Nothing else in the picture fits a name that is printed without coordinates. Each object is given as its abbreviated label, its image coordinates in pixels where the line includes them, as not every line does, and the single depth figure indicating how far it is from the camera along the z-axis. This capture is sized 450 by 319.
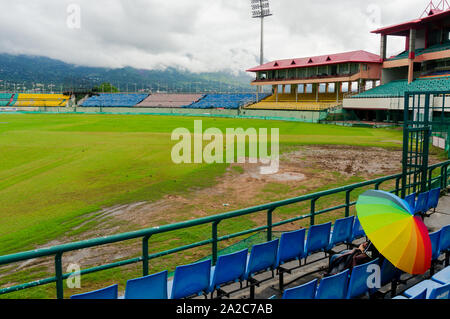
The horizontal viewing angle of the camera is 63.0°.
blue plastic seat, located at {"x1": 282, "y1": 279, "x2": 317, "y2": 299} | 4.05
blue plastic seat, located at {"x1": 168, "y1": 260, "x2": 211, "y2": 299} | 4.89
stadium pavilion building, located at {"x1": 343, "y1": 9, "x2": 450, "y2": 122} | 49.38
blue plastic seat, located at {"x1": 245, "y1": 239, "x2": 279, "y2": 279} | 5.73
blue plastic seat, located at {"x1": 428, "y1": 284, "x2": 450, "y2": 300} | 3.91
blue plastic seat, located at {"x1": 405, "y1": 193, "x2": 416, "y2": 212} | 8.90
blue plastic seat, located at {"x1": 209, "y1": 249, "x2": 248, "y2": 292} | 5.30
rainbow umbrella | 4.54
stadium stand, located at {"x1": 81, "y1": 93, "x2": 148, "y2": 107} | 97.75
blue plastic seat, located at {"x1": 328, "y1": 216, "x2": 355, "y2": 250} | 7.04
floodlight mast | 90.25
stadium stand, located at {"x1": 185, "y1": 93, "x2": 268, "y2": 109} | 82.09
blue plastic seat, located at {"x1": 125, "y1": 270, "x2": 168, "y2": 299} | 4.34
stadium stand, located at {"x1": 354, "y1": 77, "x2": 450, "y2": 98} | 43.67
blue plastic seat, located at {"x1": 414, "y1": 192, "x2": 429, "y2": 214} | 9.01
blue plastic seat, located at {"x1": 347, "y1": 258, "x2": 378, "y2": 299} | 5.00
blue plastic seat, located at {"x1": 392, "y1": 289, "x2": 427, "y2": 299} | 3.94
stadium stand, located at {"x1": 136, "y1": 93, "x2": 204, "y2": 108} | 91.71
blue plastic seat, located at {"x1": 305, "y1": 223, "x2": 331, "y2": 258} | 6.60
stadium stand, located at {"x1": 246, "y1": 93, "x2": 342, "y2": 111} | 63.66
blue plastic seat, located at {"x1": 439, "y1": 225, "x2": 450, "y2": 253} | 6.45
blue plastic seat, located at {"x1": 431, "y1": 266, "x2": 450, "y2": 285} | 4.74
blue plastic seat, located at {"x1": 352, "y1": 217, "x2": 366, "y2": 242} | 7.62
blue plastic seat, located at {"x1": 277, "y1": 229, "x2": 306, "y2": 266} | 6.18
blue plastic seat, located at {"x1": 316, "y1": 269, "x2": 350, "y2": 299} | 4.53
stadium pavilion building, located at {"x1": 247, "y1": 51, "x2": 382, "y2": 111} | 63.38
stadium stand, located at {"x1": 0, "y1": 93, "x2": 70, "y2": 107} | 103.82
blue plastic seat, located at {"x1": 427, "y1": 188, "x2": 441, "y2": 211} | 9.64
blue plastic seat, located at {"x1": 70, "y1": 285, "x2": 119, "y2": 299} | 3.85
